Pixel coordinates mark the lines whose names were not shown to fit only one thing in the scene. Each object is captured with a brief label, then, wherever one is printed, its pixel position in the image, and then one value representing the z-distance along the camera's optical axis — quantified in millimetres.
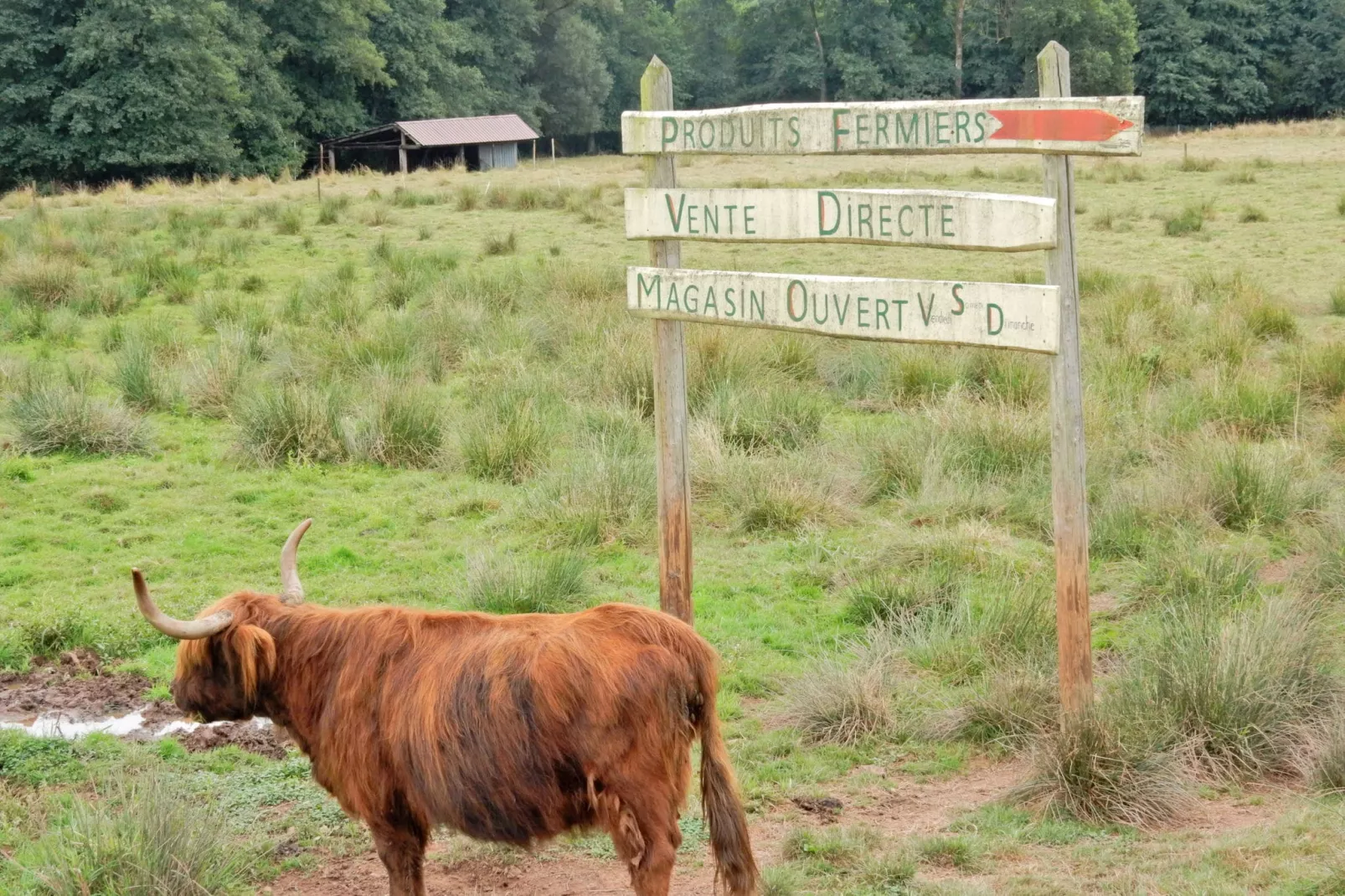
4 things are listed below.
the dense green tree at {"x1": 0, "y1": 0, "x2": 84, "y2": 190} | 42062
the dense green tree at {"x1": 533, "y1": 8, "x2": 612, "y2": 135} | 62812
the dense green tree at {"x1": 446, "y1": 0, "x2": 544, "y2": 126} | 59969
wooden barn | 50812
